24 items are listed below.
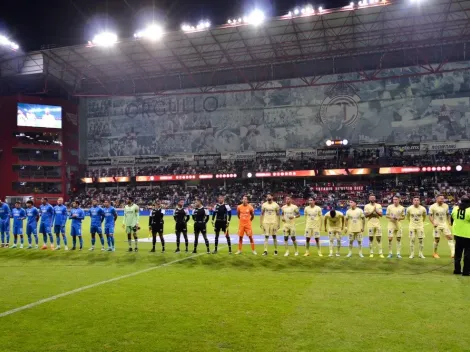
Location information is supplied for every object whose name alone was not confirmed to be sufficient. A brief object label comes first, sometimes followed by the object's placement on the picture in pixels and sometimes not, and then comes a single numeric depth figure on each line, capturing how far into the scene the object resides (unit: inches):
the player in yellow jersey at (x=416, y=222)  564.7
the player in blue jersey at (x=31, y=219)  722.8
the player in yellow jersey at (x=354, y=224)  585.0
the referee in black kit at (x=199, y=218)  622.2
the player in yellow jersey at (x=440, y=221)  561.9
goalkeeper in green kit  666.8
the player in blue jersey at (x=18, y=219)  743.7
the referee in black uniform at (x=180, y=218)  638.5
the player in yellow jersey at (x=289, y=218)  604.1
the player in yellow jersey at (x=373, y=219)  577.0
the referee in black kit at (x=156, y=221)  655.8
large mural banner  1758.1
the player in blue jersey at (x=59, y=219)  710.5
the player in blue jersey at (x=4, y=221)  748.7
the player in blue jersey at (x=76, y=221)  696.4
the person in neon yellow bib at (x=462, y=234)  431.2
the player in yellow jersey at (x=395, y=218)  573.3
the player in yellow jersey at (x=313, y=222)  604.1
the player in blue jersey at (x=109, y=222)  669.9
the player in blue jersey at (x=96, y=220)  681.0
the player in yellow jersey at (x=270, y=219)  621.0
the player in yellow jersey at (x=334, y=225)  595.5
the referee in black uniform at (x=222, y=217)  619.8
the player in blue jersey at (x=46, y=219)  711.7
